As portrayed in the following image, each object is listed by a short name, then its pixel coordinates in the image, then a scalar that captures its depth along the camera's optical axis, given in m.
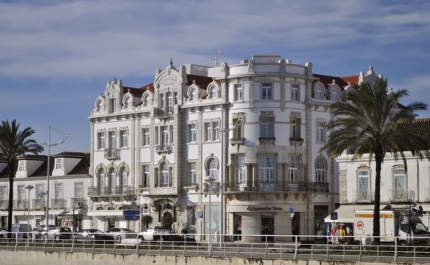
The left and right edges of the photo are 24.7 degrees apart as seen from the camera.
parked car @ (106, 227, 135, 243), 75.22
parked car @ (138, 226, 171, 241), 61.86
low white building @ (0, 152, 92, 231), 95.88
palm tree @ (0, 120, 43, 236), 86.06
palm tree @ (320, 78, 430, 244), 57.09
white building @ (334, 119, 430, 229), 67.94
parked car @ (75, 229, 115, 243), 60.88
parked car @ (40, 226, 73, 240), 67.69
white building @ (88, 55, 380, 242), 81.25
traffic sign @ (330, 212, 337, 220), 65.81
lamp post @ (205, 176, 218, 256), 79.06
